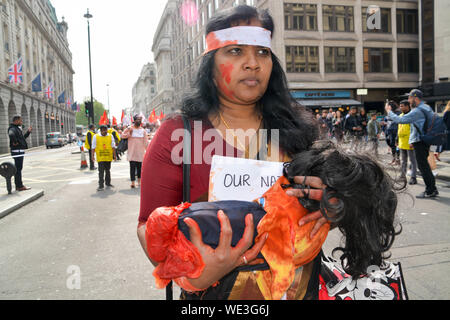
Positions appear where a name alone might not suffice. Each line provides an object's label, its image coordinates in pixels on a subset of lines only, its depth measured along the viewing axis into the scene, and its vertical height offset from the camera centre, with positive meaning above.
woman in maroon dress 1.35 +0.10
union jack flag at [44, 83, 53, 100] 33.49 +5.52
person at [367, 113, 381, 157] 12.66 +0.32
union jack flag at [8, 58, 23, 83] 24.80 +5.27
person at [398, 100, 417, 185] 8.20 -0.23
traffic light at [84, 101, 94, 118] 25.56 +2.63
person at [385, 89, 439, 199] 6.71 -0.01
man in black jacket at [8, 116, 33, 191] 9.70 +0.07
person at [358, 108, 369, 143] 12.84 +0.62
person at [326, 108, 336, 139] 18.50 +1.00
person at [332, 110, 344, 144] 14.00 +0.57
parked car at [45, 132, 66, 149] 38.75 +0.52
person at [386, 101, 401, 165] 11.41 +0.06
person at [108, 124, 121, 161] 13.42 +0.32
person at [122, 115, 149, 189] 9.84 -0.06
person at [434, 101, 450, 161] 8.71 +0.29
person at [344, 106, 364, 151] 12.06 +0.51
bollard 8.88 -0.61
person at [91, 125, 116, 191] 9.72 -0.36
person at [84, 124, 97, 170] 13.37 +0.13
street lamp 25.83 +8.38
